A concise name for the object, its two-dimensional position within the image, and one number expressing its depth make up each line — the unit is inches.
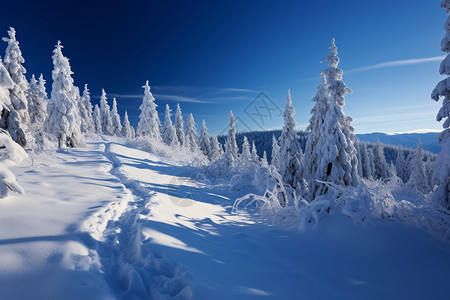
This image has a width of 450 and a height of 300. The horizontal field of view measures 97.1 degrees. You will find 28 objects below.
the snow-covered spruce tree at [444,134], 201.6
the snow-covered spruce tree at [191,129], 1830.8
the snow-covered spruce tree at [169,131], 1565.6
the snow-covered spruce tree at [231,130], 1236.7
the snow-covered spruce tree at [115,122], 2171.5
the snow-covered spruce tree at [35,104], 968.3
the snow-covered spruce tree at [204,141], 1769.2
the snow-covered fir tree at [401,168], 1928.2
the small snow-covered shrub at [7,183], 142.4
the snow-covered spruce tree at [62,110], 642.8
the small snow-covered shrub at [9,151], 173.5
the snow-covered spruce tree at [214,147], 1836.9
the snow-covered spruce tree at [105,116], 2071.9
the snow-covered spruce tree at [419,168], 1093.0
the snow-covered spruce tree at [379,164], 1907.0
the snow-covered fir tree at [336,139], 407.2
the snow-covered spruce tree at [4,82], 265.7
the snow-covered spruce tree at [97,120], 2048.8
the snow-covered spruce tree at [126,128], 2161.7
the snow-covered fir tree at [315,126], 479.5
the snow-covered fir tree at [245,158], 456.7
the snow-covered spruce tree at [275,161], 1534.8
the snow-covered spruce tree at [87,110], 1681.8
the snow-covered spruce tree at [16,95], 519.8
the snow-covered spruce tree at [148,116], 1294.3
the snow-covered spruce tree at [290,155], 600.7
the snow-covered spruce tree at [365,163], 1582.2
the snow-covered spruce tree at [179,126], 1737.2
